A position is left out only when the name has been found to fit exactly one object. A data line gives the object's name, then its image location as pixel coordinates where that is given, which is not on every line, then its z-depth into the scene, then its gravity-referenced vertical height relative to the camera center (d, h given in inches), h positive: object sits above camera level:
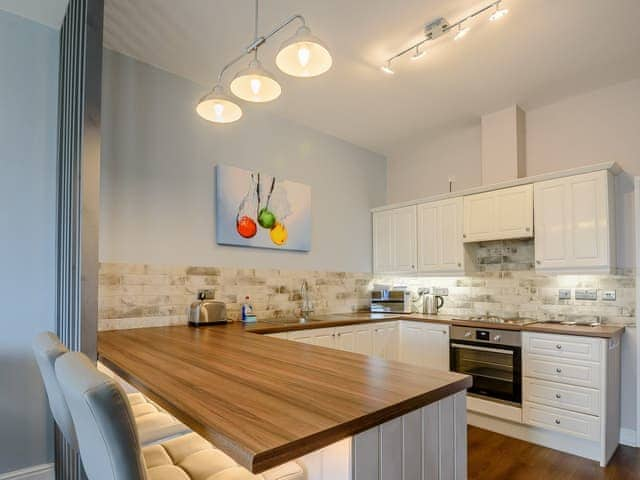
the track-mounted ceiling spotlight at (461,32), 95.8 +56.0
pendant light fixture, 63.9 +33.2
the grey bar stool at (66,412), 48.3 -23.3
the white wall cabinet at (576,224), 112.3 +7.9
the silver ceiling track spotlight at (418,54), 105.4 +55.4
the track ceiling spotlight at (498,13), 87.7 +55.4
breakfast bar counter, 32.2 -16.5
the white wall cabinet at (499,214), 129.3 +12.7
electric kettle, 159.8 -23.0
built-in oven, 117.6 -36.4
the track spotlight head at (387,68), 112.2 +54.8
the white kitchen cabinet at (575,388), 102.7 -40.0
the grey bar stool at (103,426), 28.7 -14.0
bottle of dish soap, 123.0 -20.8
